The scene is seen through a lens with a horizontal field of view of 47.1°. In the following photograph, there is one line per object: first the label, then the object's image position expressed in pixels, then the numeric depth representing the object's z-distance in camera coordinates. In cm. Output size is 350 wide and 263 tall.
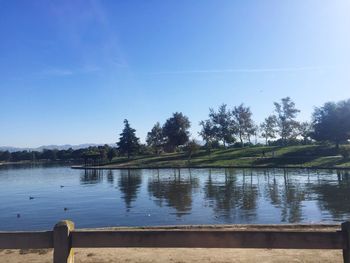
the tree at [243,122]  11256
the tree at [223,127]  11375
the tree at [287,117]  10084
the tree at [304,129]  10345
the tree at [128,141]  11488
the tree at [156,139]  13004
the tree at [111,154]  11839
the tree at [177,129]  11812
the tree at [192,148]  10131
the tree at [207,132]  11552
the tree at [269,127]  10488
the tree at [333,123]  8050
